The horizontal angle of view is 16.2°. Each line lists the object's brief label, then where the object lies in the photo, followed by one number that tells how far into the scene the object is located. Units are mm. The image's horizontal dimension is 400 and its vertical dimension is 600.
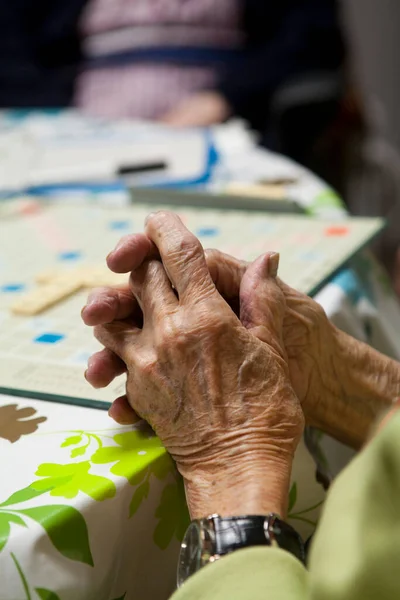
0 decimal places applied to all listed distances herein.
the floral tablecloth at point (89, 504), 676
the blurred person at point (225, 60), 2479
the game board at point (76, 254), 795
